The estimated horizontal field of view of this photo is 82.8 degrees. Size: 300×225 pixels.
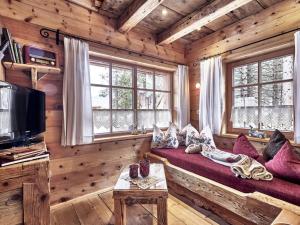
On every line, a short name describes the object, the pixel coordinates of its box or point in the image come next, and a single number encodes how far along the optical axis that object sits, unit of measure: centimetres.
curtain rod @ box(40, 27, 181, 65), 204
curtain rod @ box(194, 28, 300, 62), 215
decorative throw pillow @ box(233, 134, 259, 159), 214
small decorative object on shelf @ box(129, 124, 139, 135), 283
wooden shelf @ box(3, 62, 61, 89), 166
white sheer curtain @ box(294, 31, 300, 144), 202
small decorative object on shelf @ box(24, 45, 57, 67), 175
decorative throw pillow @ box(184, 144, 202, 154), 247
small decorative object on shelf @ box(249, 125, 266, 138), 243
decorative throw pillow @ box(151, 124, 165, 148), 281
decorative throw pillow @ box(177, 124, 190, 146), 299
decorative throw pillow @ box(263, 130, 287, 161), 189
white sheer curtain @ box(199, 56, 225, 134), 286
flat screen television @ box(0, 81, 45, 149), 129
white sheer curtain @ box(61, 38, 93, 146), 212
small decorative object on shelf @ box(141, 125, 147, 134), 293
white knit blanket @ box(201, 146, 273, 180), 159
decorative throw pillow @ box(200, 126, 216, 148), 266
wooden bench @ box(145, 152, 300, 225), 129
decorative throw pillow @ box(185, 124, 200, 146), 276
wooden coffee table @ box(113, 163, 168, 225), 144
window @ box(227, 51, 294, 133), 232
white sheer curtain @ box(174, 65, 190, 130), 331
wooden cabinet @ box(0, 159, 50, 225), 107
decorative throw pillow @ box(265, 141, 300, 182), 148
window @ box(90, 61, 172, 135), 257
